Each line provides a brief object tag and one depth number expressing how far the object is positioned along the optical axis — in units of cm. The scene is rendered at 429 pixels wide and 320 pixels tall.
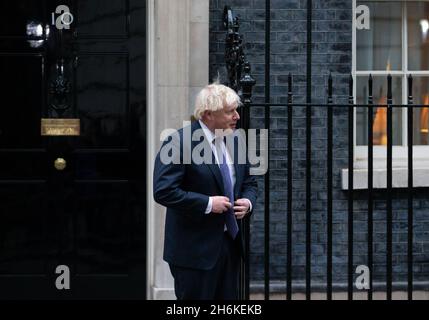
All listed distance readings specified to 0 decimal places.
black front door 692
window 729
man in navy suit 456
